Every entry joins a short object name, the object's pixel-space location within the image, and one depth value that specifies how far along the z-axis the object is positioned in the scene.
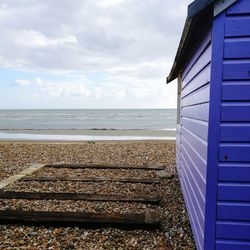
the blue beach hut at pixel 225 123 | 2.99
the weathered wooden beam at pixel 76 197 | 6.07
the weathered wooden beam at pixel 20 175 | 7.68
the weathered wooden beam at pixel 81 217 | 4.77
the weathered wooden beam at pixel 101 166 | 9.66
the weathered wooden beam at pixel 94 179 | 7.83
